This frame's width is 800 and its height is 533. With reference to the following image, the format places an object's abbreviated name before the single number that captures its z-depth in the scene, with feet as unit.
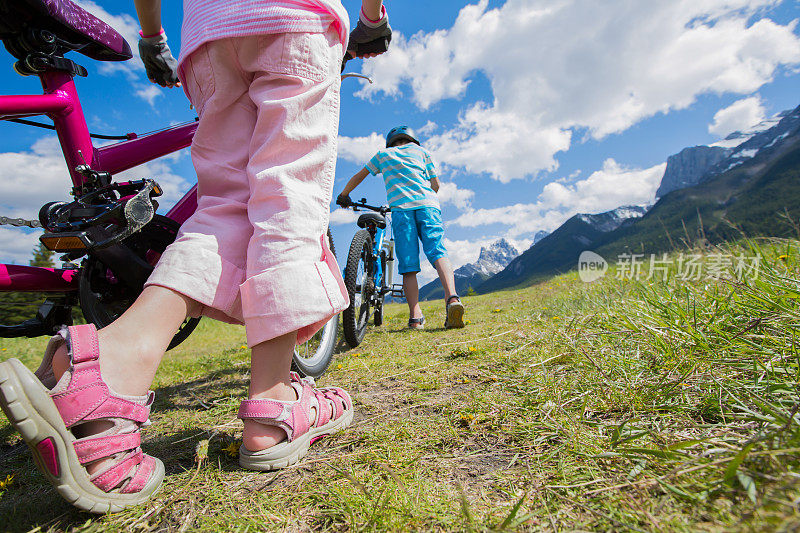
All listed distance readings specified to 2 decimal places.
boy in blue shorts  13.30
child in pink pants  2.84
